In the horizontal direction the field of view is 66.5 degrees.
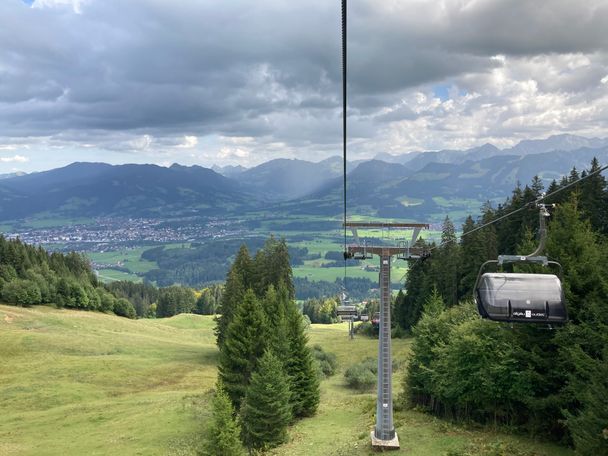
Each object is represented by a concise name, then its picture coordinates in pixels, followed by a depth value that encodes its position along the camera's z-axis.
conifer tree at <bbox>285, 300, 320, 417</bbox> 40.50
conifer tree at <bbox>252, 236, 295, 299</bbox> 66.56
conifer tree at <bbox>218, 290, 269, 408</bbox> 41.00
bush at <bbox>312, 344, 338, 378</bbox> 61.66
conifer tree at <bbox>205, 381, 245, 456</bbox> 27.69
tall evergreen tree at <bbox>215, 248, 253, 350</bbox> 63.62
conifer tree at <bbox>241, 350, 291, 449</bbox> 33.78
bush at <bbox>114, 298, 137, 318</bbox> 116.47
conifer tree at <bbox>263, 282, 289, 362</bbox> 39.03
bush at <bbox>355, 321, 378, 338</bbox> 87.55
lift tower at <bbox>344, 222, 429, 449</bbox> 28.33
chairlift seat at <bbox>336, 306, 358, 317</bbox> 62.88
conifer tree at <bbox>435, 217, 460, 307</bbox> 66.81
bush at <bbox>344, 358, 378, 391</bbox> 53.59
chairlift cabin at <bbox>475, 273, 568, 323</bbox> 15.27
